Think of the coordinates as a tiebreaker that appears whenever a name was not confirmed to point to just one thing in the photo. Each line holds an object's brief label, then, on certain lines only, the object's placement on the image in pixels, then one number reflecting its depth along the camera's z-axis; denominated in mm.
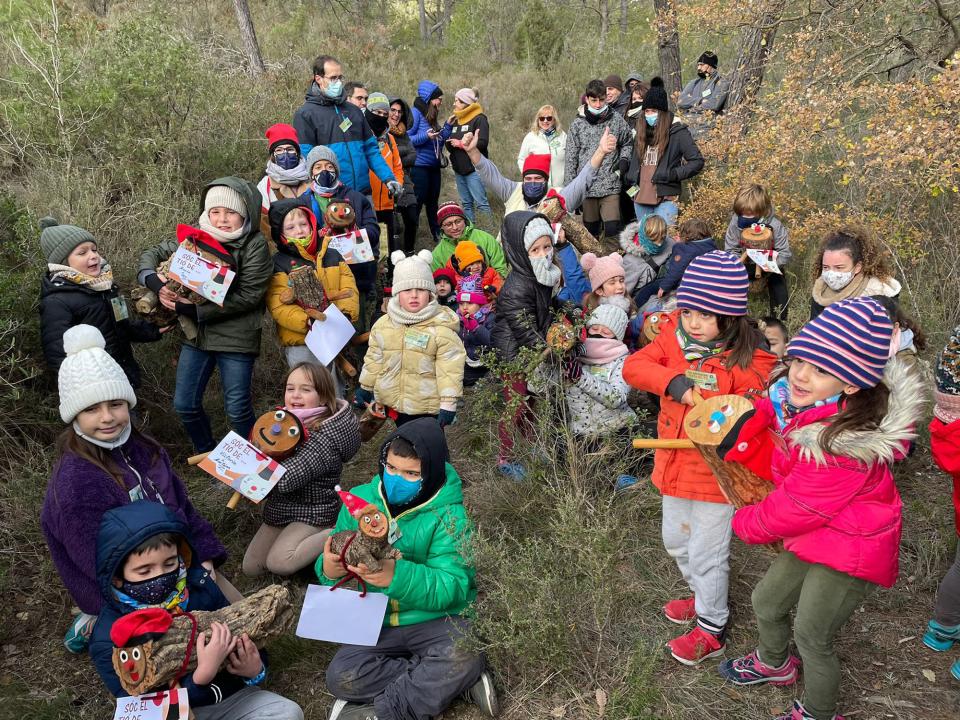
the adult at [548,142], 7902
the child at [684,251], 5574
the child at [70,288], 4066
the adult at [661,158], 6965
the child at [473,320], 5672
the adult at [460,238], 6191
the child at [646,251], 6082
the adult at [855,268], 4301
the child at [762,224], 5898
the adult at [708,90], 8758
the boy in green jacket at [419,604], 3115
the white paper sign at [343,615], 3023
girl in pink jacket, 2430
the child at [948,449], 2902
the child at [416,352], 4488
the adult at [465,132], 7809
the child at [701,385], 3066
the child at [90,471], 3059
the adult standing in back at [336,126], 6461
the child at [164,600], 2768
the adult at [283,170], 5605
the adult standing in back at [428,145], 8312
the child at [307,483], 3918
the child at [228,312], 4457
